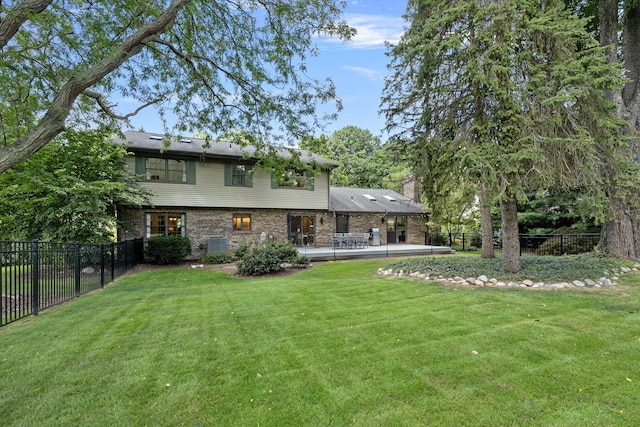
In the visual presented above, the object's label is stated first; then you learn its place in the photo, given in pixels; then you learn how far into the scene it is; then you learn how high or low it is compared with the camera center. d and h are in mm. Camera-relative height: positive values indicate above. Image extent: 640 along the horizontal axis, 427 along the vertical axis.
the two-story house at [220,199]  13750 +1313
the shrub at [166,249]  12773 -921
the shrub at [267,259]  10195 -1137
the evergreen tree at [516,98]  6676 +2830
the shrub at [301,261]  11347 -1350
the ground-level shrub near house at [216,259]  13320 -1399
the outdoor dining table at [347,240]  16156 -867
